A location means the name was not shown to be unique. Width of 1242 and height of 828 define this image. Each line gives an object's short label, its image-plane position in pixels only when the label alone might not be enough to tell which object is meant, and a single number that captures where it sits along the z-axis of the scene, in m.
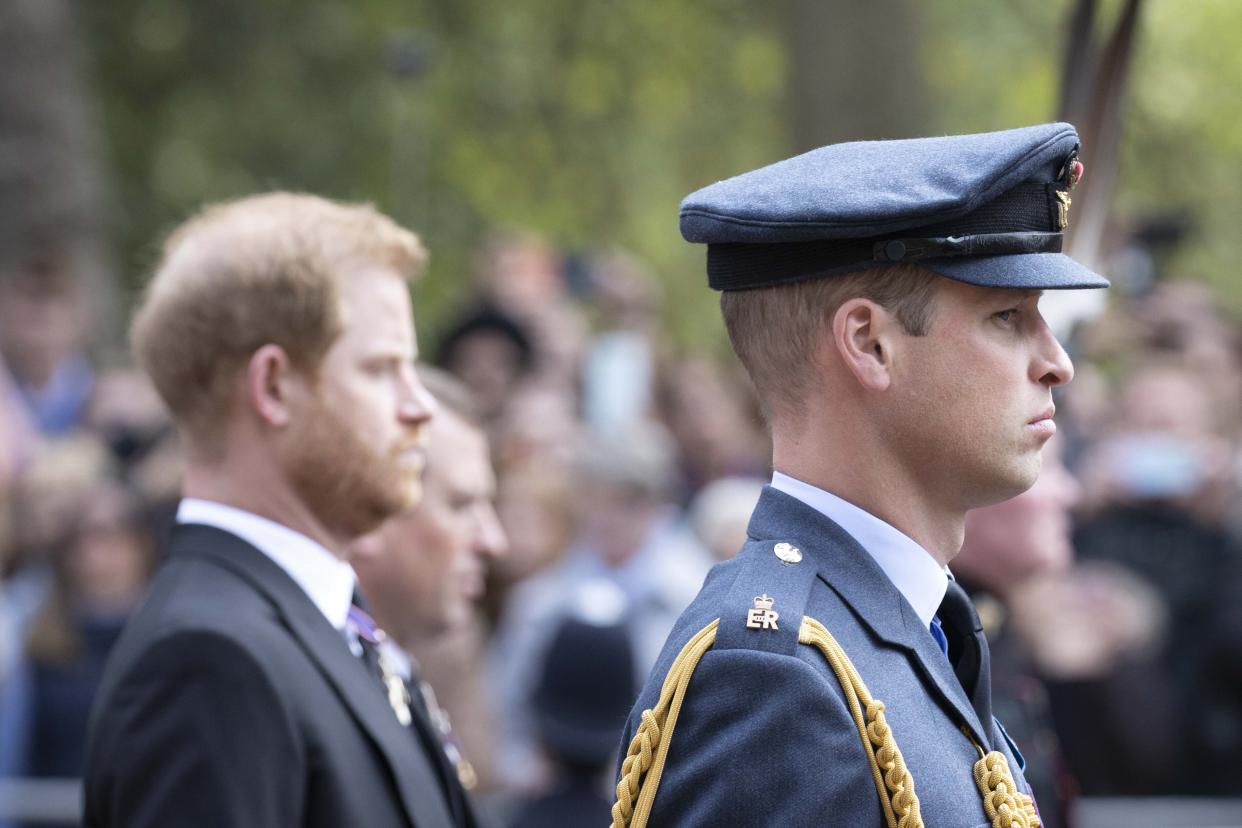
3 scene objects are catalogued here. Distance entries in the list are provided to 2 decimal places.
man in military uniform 4.24
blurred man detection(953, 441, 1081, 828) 8.18
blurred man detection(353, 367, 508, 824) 8.00
